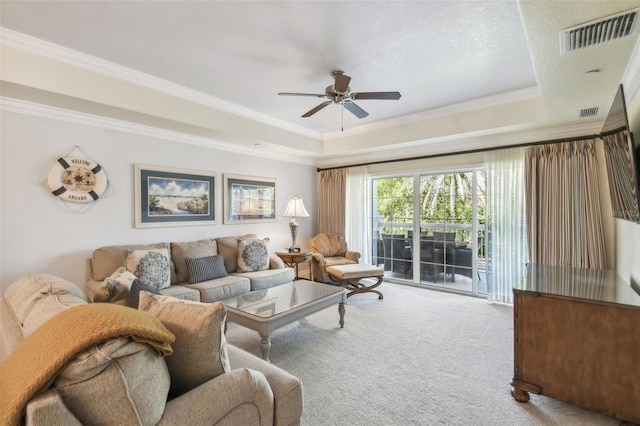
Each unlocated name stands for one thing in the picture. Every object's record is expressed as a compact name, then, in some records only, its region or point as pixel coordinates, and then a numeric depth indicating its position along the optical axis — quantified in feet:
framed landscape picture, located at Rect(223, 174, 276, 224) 15.14
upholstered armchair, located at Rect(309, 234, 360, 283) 15.03
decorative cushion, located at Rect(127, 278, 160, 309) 6.74
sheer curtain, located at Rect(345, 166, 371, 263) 18.22
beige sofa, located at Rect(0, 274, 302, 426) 2.75
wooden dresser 5.91
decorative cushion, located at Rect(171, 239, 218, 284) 12.03
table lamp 16.10
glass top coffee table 8.25
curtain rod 11.81
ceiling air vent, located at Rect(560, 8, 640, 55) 4.99
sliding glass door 14.84
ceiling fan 8.91
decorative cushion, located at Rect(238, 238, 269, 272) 13.62
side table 15.57
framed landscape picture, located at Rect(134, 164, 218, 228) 12.06
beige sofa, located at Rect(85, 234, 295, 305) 10.12
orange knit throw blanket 2.62
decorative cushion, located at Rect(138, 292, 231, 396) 3.99
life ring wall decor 9.89
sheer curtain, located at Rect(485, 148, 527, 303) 13.00
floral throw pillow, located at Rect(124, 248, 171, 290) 10.24
